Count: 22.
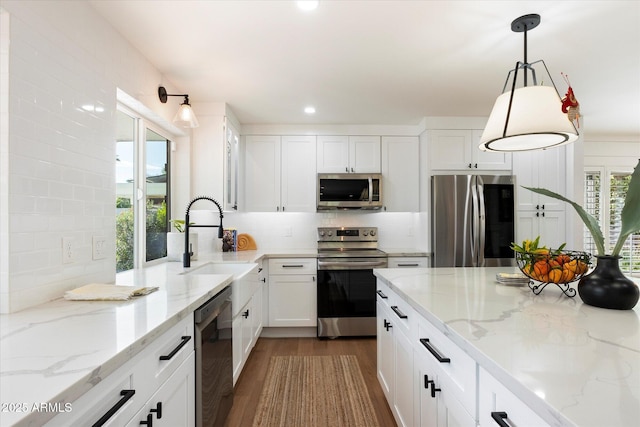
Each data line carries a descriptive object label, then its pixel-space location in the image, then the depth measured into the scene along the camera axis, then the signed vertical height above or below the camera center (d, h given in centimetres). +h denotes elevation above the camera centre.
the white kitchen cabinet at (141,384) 78 -50
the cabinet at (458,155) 368 +66
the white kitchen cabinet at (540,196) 369 +24
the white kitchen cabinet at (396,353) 163 -79
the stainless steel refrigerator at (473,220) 353 -6
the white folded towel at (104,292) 139 -34
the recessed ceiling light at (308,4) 168 +108
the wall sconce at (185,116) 243 +72
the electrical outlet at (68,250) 150 -17
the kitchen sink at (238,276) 228 -48
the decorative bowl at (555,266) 140 -22
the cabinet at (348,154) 389 +71
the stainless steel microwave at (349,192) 382 +26
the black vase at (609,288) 123 -28
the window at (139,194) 233 +16
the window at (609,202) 456 +17
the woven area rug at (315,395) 209 -130
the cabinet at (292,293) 356 -85
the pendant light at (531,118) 144 +43
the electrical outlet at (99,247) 172 -17
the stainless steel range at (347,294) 351 -85
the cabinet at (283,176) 388 +45
